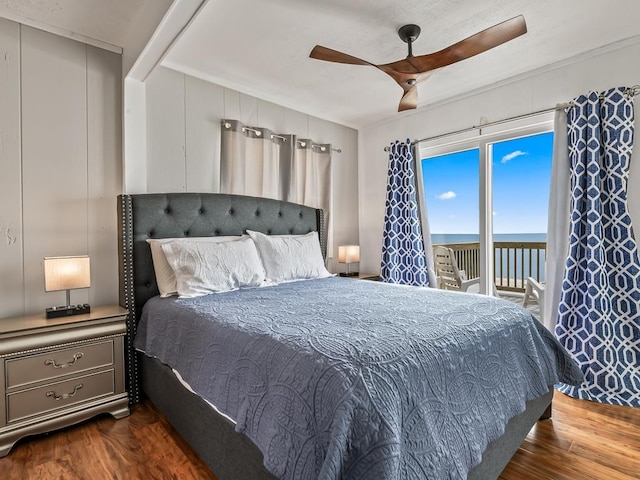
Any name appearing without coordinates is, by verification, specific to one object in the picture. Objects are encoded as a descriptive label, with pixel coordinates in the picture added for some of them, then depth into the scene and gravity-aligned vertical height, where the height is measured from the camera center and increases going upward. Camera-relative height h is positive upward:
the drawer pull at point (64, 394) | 2.07 -0.97
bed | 1.03 -0.56
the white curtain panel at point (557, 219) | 2.84 +0.14
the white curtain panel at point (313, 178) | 3.81 +0.66
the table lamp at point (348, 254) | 4.02 -0.22
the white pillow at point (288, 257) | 2.94 -0.19
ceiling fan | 1.82 +1.07
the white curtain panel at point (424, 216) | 3.87 +0.22
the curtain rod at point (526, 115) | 2.52 +1.06
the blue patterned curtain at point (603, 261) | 2.50 -0.20
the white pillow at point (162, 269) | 2.45 -0.24
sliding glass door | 3.25 +0.38
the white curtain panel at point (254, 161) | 3.24 +0.74
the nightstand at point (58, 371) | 1.93 -0.82
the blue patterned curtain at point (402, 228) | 3.86 +0.08
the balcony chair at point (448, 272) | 3.70 -0.41
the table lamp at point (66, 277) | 2.18 -0.26
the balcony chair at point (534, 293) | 3.11 -0.54
